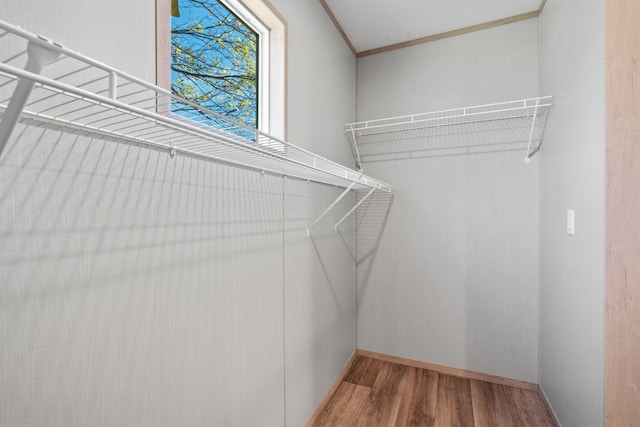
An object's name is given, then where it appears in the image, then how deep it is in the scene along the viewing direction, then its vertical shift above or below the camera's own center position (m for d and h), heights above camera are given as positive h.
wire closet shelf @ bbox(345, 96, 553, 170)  1.96 +0.59
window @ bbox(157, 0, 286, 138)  1.04 +0.64
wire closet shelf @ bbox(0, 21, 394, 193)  0.35 +0.19
